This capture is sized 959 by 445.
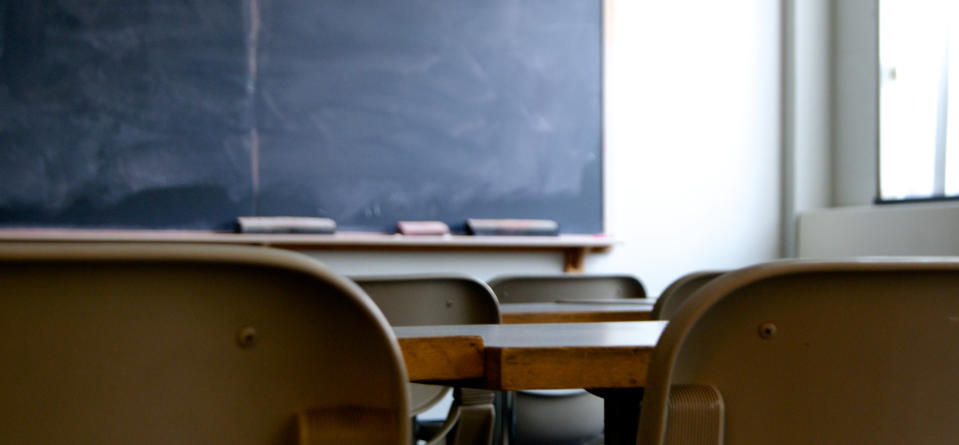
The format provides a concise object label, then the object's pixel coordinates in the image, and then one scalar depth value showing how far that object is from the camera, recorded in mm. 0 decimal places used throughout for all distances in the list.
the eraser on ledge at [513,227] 3867
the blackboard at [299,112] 3400
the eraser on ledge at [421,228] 3727
